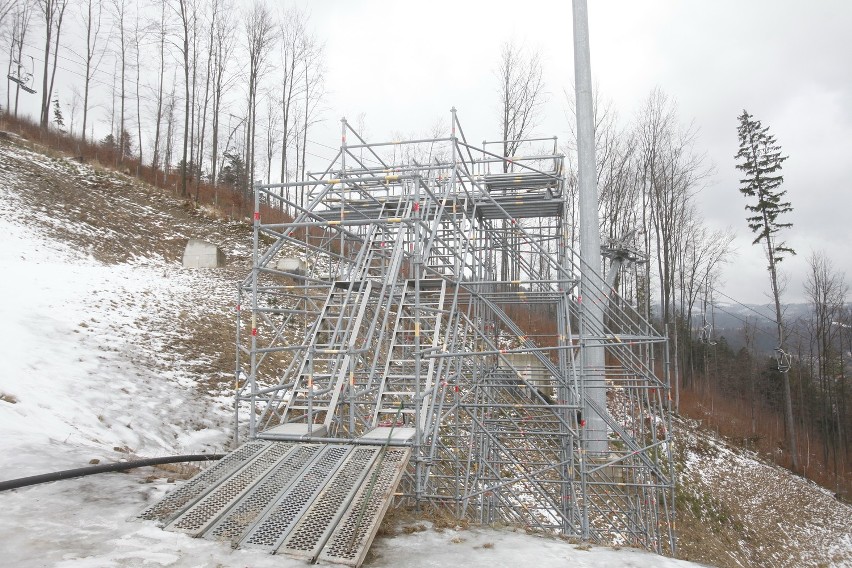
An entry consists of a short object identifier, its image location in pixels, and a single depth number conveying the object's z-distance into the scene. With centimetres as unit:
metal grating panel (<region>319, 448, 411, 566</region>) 490
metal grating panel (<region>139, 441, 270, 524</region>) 564
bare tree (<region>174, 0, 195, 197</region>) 2883
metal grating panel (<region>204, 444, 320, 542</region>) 534
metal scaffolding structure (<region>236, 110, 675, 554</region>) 802
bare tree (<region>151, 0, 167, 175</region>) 3205
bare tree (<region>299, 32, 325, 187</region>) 3531
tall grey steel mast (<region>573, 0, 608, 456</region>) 1250
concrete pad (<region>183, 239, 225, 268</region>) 2125
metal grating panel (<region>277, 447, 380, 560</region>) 504
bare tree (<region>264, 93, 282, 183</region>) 4008
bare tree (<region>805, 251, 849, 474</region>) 3603
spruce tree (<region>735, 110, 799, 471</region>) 3058
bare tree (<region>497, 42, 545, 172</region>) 2802
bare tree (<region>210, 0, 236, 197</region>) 3238
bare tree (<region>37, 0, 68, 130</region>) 3222
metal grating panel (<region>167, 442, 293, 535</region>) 541
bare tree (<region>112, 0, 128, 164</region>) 3709
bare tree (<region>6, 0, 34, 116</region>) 4043
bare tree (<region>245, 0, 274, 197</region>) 3203
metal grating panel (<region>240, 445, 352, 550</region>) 519
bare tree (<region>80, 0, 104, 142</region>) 3616
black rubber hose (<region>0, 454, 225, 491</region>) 590
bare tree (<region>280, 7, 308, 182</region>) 3406
